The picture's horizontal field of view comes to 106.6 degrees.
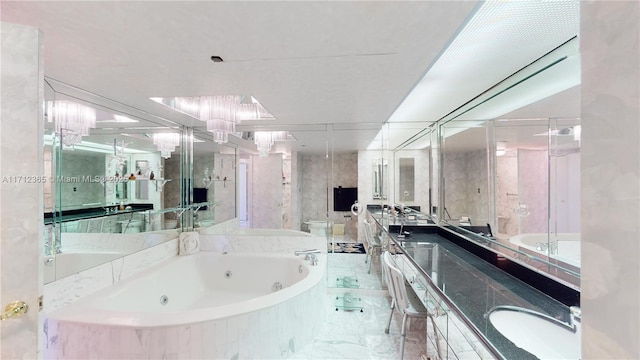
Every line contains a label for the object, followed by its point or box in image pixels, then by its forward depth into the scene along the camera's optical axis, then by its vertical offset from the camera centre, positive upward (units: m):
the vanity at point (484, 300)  1.11 -0.70
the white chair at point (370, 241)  3.79 -1.01
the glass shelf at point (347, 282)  3.32 -1.45
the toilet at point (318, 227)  3.36 -0.68
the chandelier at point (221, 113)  2.30 +0.66
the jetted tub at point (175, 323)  1.66 -1.10
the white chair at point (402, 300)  1.97 -1.05
